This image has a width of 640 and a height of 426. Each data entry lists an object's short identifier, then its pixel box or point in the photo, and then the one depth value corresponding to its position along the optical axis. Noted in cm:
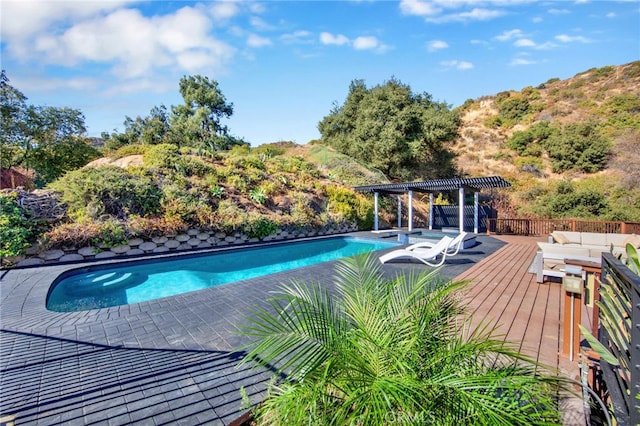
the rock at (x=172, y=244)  936
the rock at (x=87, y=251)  789
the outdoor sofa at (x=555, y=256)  489
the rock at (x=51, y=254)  747
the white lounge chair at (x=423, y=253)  694
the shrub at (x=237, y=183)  1290
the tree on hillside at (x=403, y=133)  1962
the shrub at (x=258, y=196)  1254
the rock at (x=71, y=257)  767
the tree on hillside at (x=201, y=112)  2069
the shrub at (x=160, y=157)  1161
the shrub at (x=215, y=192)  1161
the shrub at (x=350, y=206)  1448
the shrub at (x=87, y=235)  761
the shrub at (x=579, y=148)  2073
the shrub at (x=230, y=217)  1051
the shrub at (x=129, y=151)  1323
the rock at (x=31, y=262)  721
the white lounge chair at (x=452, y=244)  739
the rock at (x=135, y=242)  870
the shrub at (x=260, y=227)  1102
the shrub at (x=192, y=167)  1187
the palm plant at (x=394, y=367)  108
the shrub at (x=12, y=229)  696
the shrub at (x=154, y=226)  877
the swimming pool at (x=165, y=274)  588
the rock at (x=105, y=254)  810
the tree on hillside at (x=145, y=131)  2091
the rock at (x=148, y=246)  891
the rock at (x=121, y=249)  837
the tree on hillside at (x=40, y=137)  1270
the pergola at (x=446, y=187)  1118
